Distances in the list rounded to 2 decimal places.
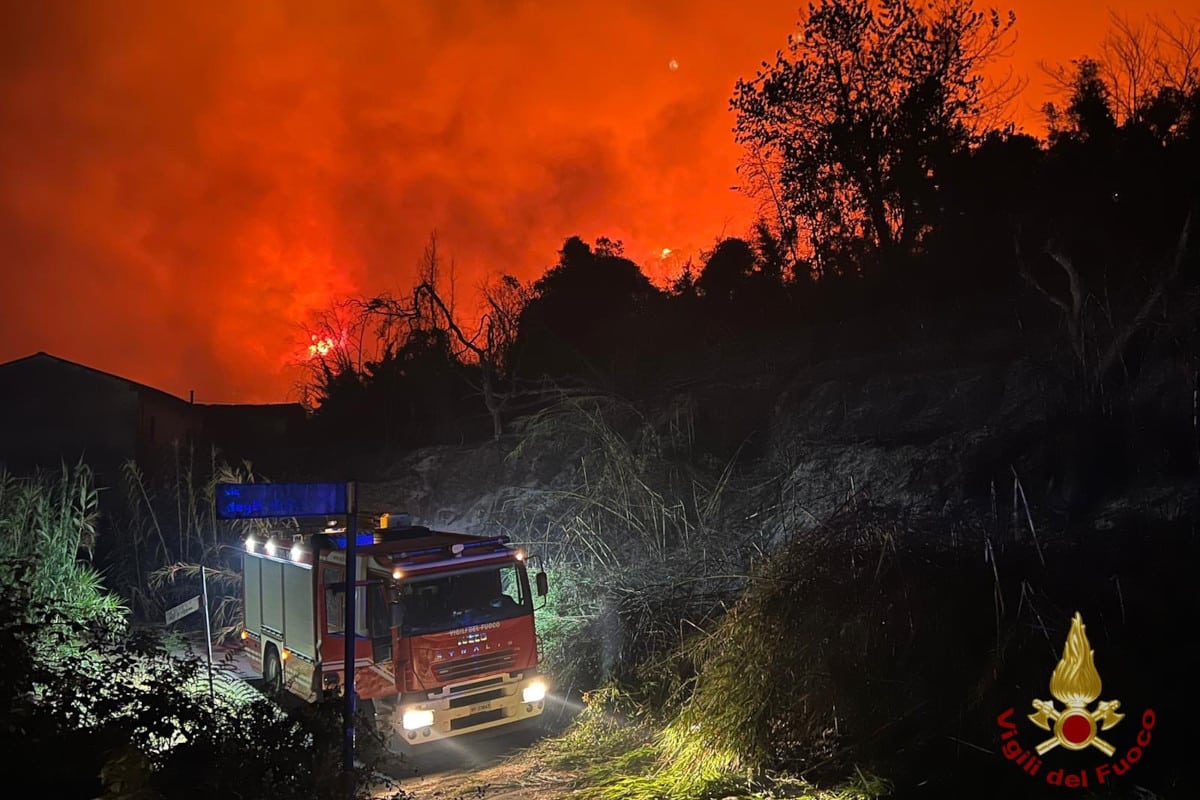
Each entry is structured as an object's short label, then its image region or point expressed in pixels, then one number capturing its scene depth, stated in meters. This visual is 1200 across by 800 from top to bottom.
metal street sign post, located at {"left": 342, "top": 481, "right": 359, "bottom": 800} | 4.80
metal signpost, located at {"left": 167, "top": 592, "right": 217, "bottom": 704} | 8.44
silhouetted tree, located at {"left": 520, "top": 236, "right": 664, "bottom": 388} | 24.67
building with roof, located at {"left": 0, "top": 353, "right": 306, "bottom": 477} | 28.02
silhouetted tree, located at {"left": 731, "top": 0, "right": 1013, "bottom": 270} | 20.78
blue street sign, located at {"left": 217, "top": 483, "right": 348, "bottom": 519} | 5.25
